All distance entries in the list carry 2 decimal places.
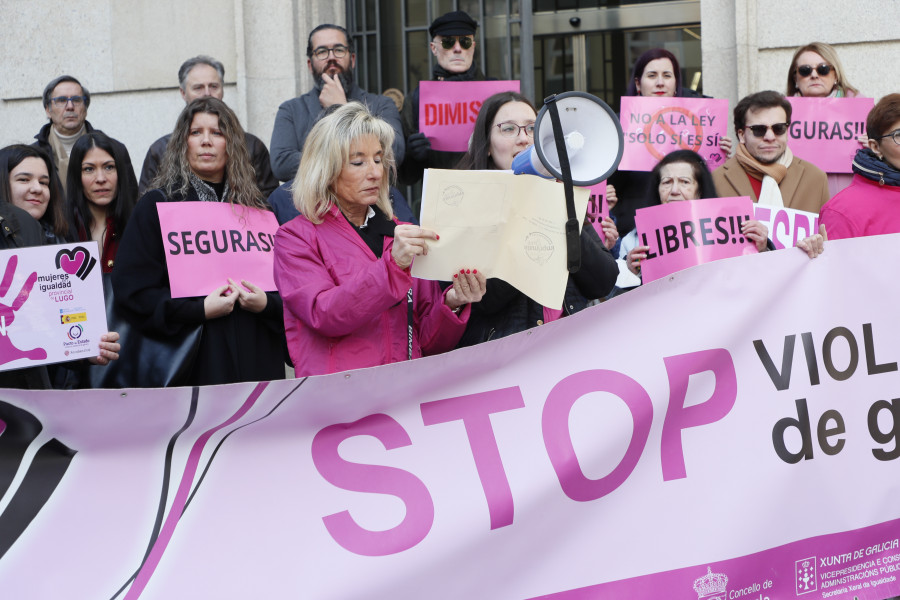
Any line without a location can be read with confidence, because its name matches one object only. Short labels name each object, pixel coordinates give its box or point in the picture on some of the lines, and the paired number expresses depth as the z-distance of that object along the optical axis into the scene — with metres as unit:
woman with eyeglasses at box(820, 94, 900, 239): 4.29
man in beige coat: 4.86
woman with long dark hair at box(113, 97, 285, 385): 4.12
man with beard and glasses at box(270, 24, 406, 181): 5.28
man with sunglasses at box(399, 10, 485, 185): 5.27
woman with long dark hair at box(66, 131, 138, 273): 4.79
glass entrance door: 8.42
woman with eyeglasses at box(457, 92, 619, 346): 3.47
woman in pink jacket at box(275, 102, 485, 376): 3.32
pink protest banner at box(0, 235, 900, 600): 2.70
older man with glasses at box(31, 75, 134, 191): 6.08
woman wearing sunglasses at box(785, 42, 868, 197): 5.61
